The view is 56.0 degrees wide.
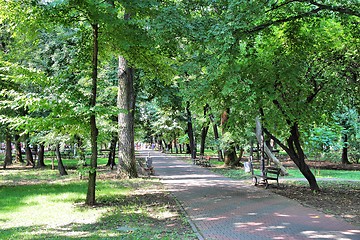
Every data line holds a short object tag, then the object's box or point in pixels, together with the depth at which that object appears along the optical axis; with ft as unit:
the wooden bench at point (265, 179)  45.77
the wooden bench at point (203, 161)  86.58
